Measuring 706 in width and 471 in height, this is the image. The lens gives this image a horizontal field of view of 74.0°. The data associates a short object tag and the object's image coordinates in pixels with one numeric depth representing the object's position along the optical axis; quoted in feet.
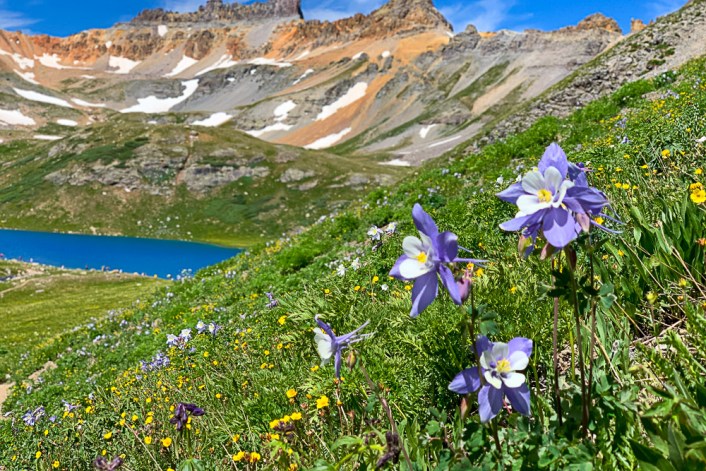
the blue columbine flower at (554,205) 5.30
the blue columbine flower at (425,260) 5.49
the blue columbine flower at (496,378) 6.01
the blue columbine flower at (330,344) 6.70
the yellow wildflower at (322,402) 10.57
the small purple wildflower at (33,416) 23.25
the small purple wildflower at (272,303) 21.26
